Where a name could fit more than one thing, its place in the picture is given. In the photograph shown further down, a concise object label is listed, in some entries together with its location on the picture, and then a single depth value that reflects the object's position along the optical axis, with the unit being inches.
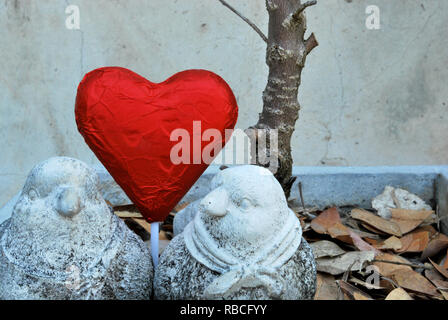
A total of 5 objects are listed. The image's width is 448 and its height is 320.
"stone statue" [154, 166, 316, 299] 16.4
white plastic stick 18.9
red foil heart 18.0
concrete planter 23.5
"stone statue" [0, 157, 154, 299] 16.3
